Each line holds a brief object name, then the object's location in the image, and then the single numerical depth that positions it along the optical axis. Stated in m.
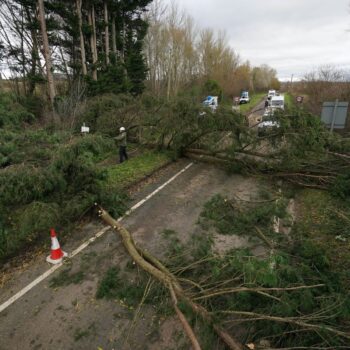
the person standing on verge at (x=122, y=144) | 10.91
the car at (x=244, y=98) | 40.48
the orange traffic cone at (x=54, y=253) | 5.02
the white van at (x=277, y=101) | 20.05
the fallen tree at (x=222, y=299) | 2.86
